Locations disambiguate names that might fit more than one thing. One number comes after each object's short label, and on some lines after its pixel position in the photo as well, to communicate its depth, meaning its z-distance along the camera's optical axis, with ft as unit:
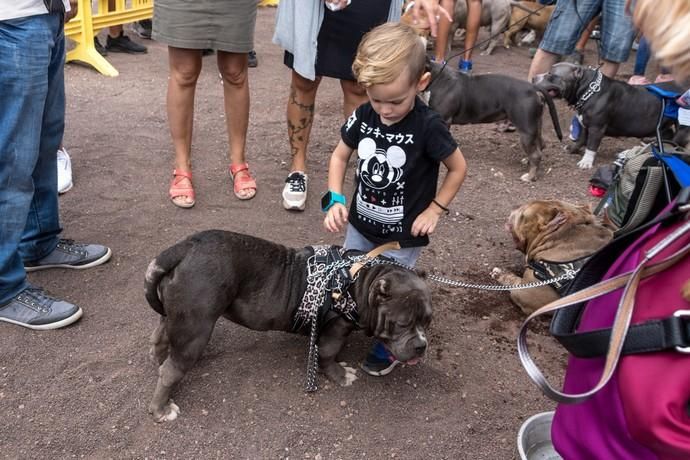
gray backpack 6.52
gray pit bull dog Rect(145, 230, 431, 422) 8.88
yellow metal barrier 25.36
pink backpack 4.43
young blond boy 9.17
